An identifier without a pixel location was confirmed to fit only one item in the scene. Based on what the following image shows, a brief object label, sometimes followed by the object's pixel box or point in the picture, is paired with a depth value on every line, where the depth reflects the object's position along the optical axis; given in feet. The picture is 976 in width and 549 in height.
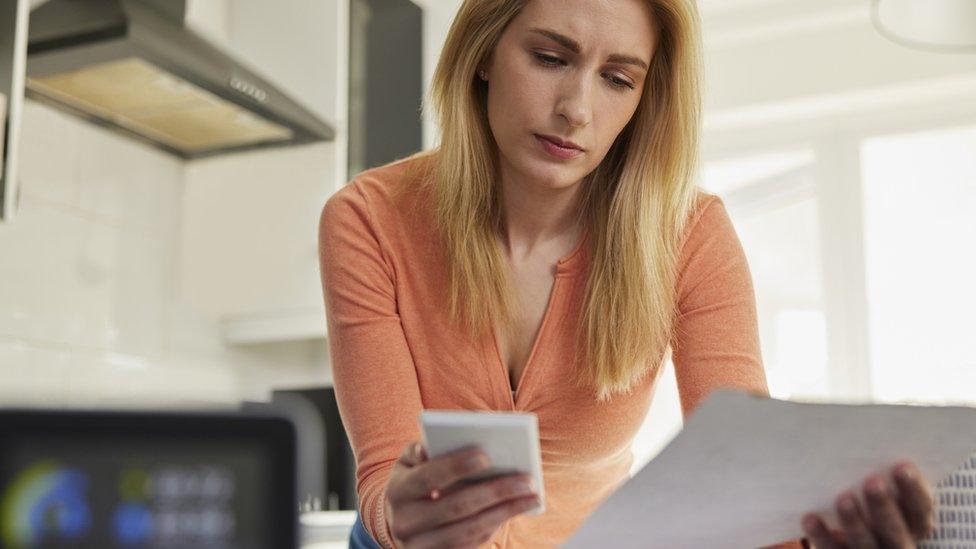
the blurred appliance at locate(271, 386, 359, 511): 10.61
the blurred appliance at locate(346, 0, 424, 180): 10.15
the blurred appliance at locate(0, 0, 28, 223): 6.91
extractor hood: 7.66
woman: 3.73
